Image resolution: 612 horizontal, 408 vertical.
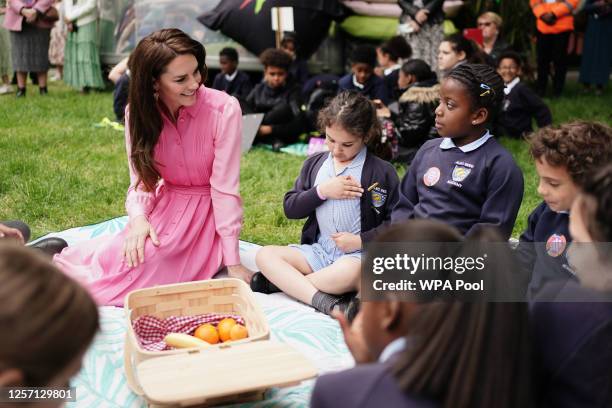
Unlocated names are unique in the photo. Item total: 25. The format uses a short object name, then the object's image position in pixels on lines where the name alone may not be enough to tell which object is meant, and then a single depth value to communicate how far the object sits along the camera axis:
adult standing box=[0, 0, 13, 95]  9.23
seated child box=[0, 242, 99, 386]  1.31
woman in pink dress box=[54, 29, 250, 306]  3.30
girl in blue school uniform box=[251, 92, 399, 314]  3.28
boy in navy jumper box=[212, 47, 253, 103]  7.44
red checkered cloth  2.75
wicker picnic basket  2.15
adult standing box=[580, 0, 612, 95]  8.67
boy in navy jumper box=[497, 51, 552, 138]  6.47
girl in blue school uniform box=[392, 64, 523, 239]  3.03
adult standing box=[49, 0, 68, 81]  10.27
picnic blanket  2.59
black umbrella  7.95
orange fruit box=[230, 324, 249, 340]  2.71
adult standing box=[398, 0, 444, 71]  7.44
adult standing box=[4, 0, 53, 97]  8.74
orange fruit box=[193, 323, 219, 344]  2.73
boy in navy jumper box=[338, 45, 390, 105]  6.55
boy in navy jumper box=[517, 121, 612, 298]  2.64
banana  2.59
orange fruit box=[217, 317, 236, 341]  2.75
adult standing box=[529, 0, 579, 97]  8.39
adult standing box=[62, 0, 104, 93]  9.12
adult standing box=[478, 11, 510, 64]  7.69
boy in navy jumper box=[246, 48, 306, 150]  6.52
